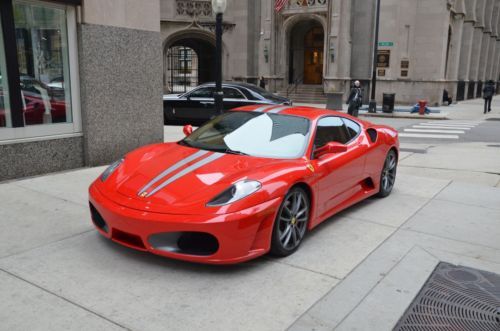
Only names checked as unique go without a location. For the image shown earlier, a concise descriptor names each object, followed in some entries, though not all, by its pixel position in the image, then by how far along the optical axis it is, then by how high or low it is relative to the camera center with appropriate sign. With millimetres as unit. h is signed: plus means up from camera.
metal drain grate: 3318 -1717
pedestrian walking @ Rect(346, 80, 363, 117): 18609 -962
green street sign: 29844 +2016
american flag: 29664 +4346
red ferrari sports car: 3777 -996
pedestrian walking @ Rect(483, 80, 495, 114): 24672 -760
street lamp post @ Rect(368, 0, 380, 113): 23703 -1228
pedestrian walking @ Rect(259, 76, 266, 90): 31517 -597
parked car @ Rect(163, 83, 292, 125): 14758 -842
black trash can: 23375 -1352
